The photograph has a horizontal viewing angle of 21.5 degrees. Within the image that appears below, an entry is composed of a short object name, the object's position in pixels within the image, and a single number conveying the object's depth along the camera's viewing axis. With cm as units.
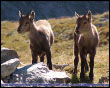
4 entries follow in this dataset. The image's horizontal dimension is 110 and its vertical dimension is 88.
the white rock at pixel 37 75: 1498
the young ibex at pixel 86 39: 1792
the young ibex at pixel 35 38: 1911
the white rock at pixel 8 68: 1510
